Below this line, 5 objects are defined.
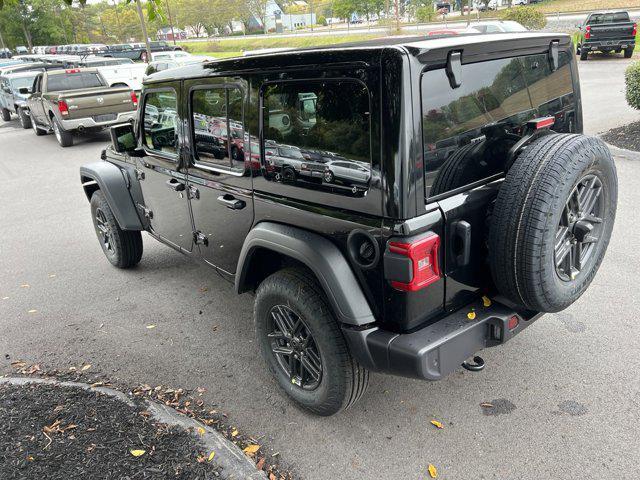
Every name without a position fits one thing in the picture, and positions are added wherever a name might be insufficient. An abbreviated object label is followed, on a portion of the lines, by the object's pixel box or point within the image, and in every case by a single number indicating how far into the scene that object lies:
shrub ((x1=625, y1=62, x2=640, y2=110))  8.02
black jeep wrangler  2.27
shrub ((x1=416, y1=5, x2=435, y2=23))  45.12
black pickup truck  18.11
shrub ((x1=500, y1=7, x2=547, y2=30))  25.92
